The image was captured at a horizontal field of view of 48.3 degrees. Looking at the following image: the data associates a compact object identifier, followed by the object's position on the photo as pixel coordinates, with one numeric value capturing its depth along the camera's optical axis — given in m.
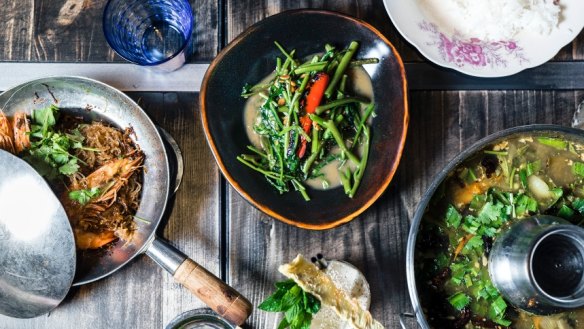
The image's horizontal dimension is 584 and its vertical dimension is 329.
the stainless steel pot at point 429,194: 1.49
